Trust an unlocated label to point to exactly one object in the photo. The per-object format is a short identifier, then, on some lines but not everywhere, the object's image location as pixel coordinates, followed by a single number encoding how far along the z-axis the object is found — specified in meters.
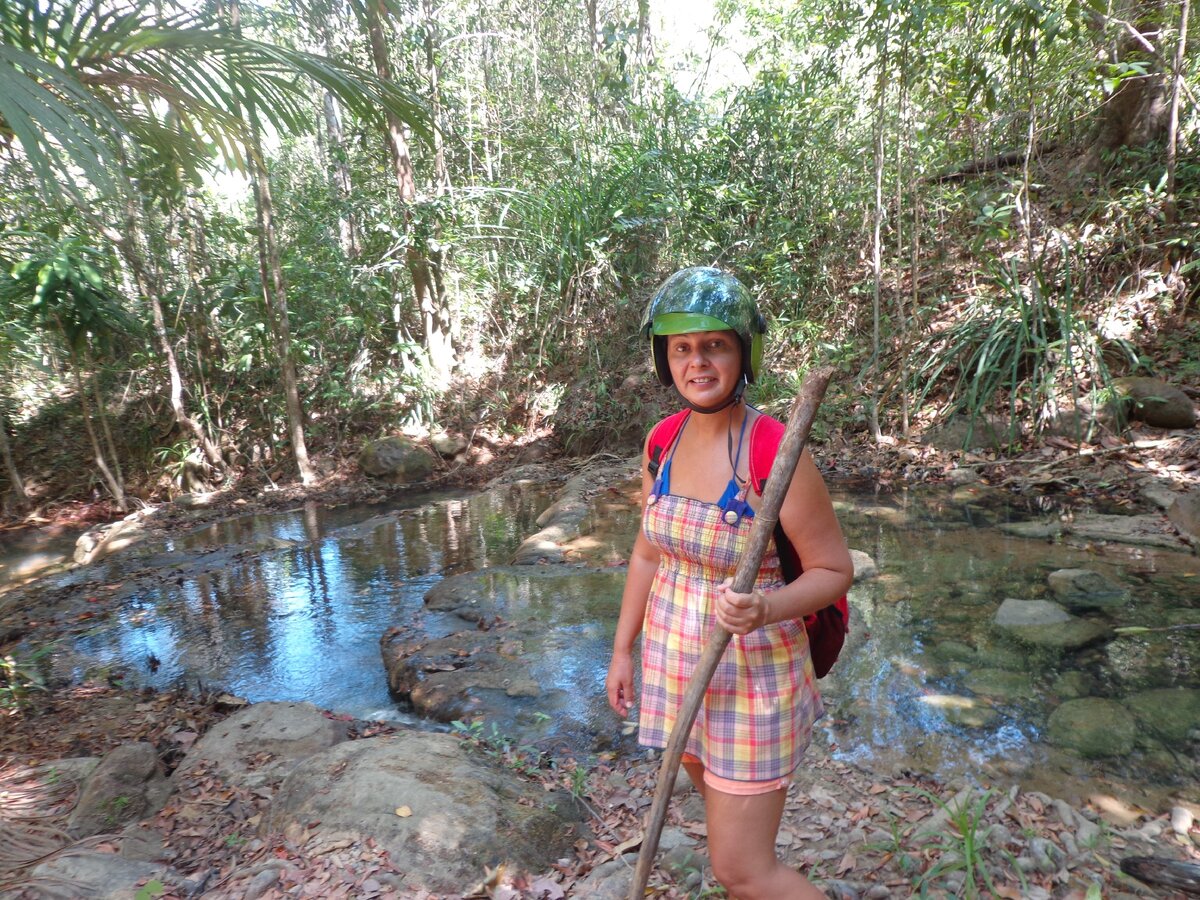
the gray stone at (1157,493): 5.20
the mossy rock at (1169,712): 2.96
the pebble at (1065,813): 2.39
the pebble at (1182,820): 2.37
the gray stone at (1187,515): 4.79
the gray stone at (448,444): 10.18
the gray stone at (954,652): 3.72
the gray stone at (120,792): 2.63
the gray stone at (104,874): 2.08
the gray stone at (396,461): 9.66
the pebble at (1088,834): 2.23
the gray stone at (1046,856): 2.07
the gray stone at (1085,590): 4.12
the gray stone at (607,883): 2.05
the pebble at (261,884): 2.00
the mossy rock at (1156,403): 6.01
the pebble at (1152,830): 2.35
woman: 1.43
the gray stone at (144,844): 2.44
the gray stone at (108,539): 7.41
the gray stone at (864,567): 4.79
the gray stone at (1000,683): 3.38
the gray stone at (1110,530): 4.85
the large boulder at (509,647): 3.56
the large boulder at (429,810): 2.11
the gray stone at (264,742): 3.00
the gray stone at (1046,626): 3.76
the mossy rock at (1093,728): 2.94
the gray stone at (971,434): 6.91
